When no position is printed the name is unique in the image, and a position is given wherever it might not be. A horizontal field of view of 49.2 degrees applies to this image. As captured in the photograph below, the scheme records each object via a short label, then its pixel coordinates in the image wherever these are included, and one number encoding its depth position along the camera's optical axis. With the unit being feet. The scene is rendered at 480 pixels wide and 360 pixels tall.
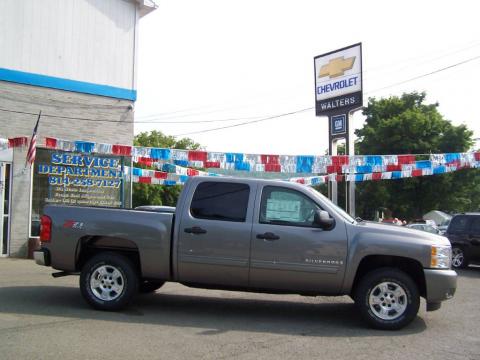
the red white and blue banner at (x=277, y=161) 48.88
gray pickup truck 22.39
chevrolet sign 70.33
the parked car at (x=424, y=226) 73.43
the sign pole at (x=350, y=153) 68.56
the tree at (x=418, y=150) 112.98
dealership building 47.29
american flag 45.90
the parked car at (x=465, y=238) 47.52
